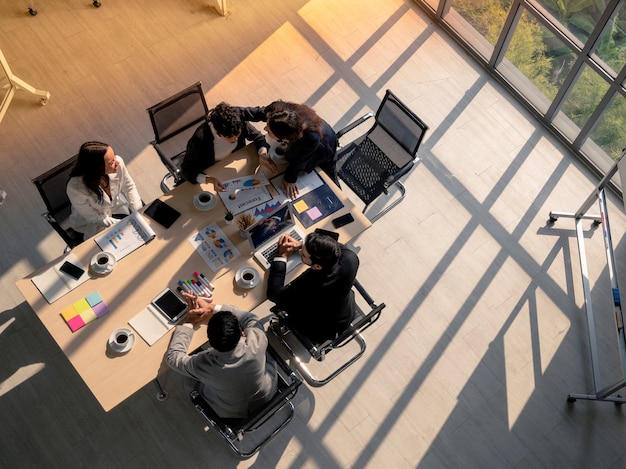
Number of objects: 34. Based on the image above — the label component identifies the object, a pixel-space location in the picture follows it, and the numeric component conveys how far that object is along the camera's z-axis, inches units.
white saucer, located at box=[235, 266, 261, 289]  159.8
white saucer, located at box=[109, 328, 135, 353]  148.2
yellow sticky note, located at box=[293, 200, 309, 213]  171.9
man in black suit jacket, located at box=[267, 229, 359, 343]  150.3
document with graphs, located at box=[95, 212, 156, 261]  161.2
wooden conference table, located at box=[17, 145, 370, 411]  147.3
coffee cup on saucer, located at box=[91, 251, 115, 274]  156.7
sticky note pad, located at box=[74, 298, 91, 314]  152.5
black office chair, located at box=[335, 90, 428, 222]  186.5
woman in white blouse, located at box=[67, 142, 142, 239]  157.5
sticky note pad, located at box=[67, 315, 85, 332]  150.1
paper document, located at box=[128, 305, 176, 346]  151.7
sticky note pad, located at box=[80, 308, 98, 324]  151.7
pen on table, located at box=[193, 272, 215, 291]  158.7
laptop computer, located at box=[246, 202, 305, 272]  162.1
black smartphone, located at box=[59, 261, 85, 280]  155.9
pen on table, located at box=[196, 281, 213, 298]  157.3
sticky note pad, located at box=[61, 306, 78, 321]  151.0
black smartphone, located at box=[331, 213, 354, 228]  170.4
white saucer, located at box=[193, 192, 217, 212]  168.2
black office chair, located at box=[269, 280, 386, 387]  160.9
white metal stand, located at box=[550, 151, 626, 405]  178.9
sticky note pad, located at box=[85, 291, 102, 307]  153.6
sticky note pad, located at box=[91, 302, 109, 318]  152.7
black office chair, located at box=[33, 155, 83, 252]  161.3
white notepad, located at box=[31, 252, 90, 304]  153.6
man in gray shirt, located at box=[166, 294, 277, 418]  136.3
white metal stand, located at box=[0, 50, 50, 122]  215.6
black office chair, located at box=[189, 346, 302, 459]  148.2
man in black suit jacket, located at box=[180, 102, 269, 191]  166.1
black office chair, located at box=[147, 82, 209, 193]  178.7
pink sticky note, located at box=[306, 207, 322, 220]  171.5
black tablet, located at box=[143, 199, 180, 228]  165.6
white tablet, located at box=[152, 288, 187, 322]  154.1
